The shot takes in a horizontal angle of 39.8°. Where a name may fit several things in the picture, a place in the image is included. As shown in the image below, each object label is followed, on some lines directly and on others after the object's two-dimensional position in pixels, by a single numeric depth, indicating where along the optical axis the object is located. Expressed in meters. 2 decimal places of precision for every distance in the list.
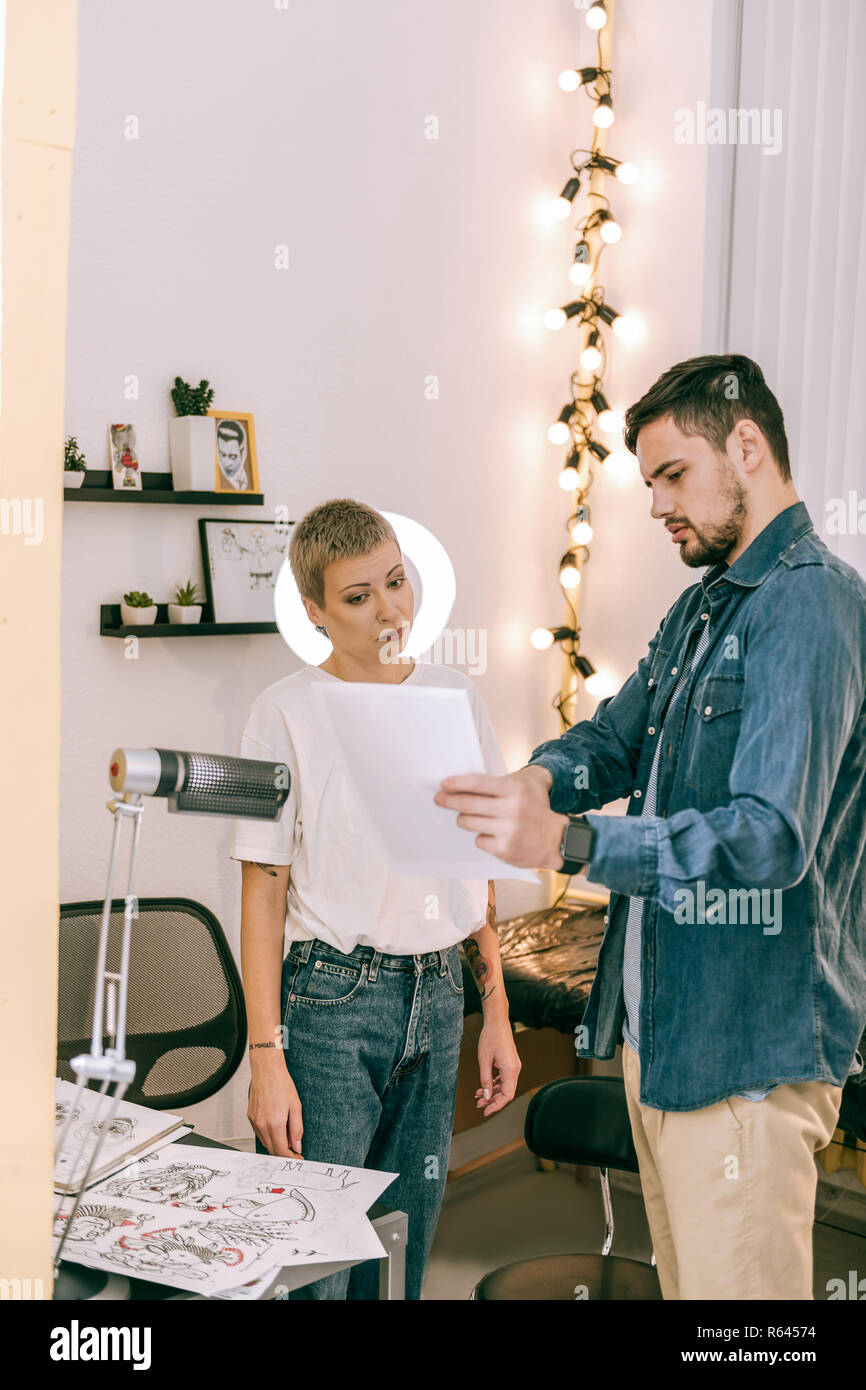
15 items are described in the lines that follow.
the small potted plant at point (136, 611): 2.54
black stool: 2.02
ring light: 3.20
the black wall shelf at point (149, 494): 2.48
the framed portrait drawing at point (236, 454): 2.71
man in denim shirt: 1.29
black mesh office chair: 2.23
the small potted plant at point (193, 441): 2.60
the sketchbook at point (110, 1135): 1.44
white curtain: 3.08
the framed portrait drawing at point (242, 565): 2.73
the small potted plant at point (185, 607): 2.62
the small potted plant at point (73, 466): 2.43
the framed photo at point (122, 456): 2.53
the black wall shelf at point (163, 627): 2.54
